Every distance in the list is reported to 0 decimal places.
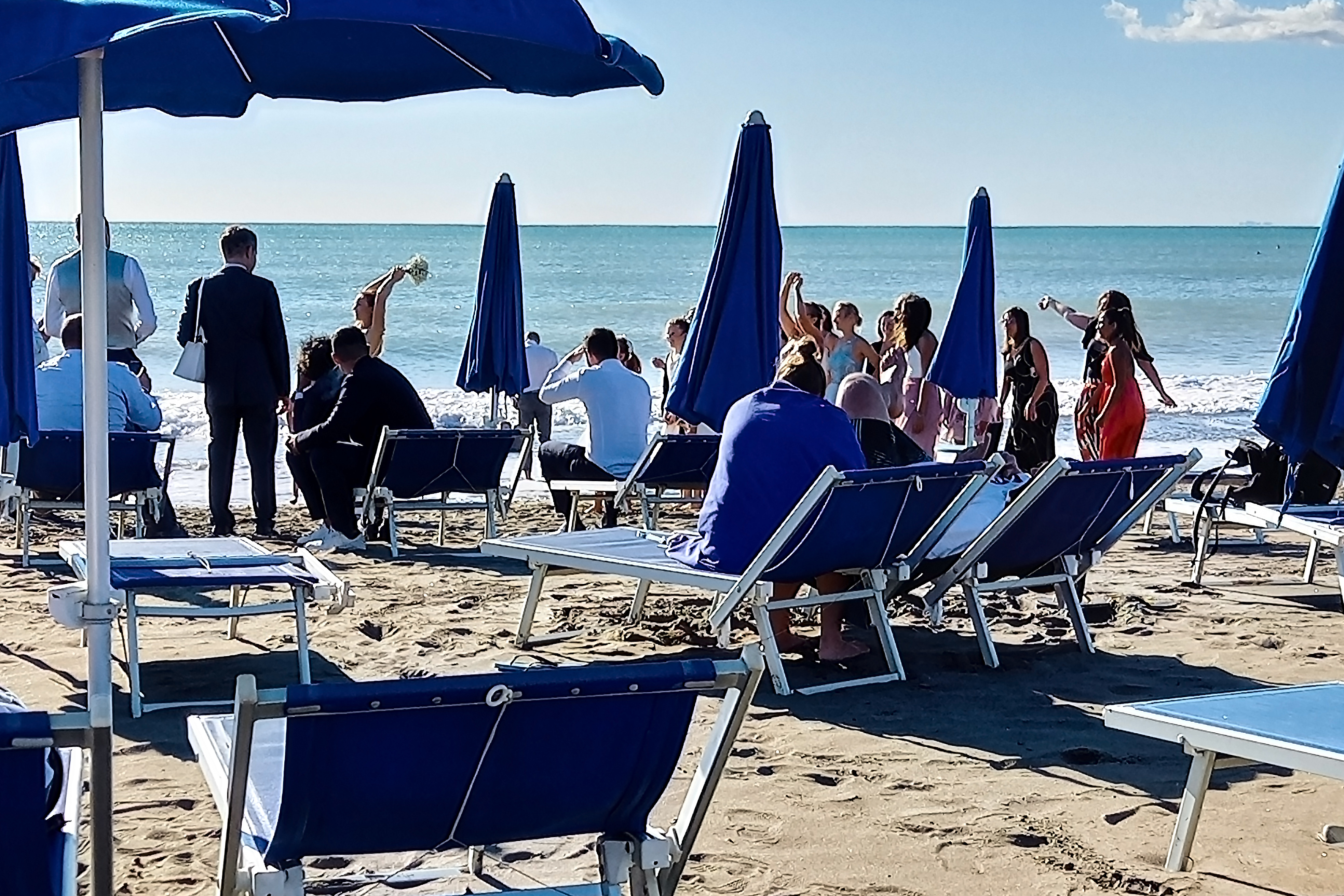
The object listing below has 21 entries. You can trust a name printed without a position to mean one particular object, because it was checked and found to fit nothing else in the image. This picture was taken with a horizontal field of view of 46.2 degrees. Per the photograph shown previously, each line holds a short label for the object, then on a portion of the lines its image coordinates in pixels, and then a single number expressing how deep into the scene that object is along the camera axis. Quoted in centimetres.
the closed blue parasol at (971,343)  774
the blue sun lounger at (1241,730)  301
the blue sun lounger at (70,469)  740
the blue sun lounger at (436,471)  803
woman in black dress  941
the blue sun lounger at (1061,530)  541
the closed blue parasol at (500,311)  984
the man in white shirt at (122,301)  880
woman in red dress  832
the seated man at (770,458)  529
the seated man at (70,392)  773
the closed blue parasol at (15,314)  456
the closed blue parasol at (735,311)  667
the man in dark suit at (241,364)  866
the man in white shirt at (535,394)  1193
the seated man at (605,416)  862
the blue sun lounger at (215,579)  485
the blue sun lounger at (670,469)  801
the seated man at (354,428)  835
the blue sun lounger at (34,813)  214
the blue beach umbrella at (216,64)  237
